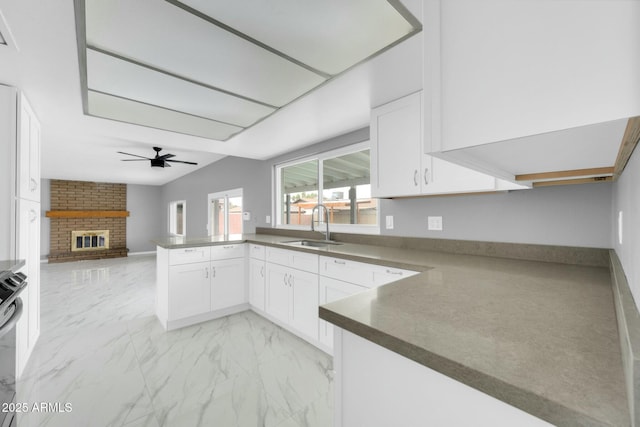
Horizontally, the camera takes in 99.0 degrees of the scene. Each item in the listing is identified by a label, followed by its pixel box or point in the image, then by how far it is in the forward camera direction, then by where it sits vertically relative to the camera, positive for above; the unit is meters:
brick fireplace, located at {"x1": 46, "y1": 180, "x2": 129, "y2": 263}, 7.64 -0.14
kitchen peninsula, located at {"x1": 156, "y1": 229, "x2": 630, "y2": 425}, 0.47 -0.30
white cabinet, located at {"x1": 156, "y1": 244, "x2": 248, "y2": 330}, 2.79 -0.75
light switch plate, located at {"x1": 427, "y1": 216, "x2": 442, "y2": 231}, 2.22 -0.08
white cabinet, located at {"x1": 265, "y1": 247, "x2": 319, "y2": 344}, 2.41 -0.73
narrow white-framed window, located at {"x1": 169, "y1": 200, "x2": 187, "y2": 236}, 7.26 -0.09
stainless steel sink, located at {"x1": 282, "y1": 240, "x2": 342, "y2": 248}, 2.91 -0.32
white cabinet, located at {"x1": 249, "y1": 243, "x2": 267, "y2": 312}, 3.04 -0.71
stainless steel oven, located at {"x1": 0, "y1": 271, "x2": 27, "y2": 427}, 1.05 -0.54
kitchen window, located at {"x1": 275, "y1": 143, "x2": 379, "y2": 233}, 3.00 +0.31
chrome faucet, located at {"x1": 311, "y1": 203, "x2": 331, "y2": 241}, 2.96 -0.17
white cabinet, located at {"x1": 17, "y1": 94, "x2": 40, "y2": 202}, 2.02 +0.51
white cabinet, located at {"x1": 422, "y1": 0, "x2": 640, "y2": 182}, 0.38 +0.22
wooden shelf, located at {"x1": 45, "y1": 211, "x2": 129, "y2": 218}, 7.53 +0.04
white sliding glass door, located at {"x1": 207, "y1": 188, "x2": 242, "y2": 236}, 5.18 +0.05
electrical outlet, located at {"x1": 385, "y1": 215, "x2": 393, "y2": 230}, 2.57 -0.08
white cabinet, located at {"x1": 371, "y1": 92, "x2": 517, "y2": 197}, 1.83 +0.39
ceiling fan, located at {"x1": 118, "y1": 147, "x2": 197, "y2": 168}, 4.22 +0.86
